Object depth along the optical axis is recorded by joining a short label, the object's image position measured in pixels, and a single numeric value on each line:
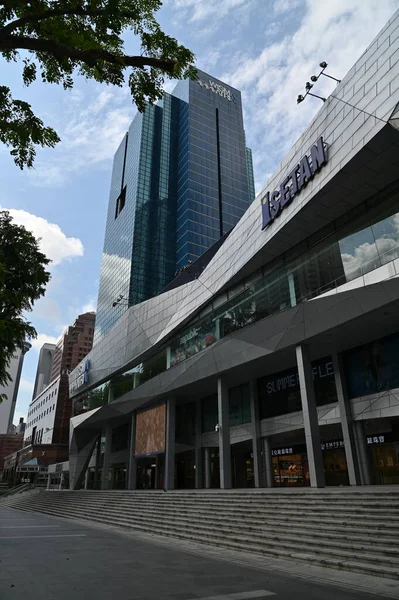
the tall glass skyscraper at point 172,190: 92.81
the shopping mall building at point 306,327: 18.34
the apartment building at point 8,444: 164.25
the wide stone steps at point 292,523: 9.66
